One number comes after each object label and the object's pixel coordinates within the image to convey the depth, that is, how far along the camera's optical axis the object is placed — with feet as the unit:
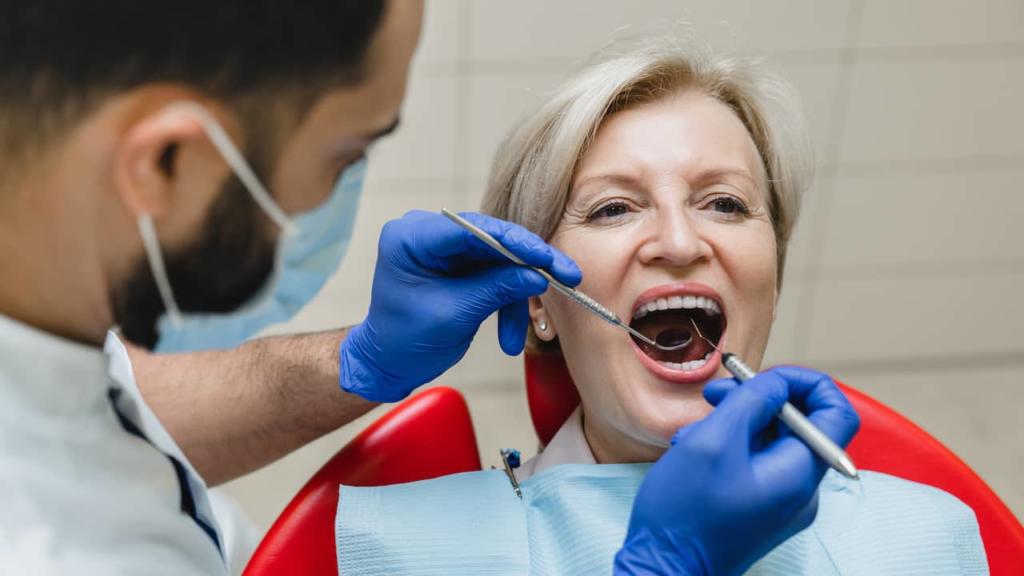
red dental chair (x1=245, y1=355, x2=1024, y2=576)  2.25
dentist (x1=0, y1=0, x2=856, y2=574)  1.45
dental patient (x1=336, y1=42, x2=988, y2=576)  2.20
